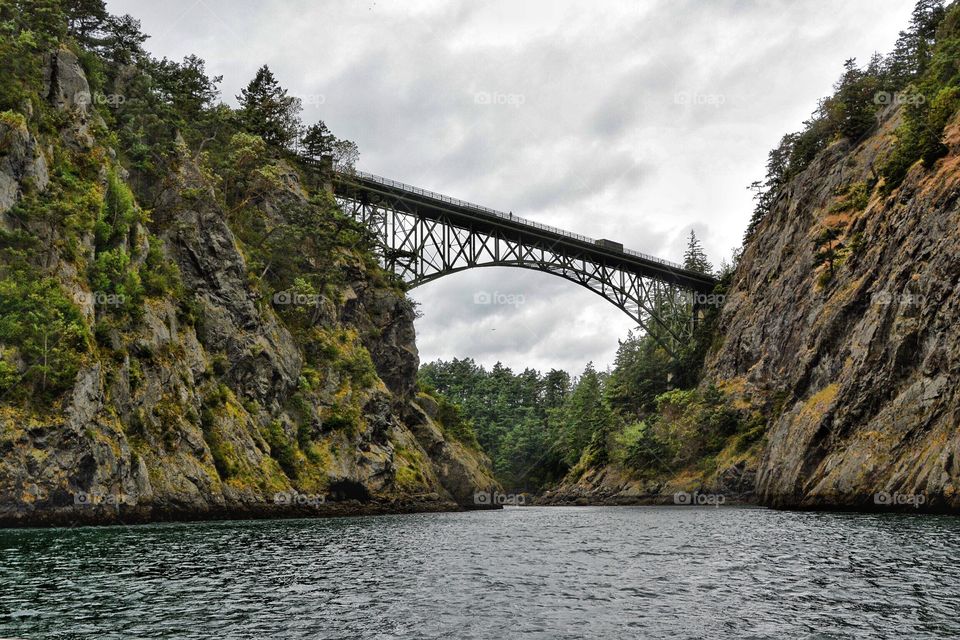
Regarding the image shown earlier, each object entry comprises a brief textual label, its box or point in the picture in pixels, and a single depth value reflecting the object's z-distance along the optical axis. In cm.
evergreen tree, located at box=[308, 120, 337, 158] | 7531
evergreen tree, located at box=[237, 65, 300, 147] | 7125
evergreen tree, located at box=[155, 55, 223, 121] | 6222
